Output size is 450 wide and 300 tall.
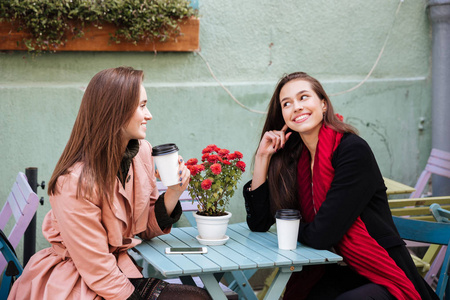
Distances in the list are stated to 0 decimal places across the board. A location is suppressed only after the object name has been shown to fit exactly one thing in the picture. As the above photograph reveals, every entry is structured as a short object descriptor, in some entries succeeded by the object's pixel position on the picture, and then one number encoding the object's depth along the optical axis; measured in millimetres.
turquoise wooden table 2590
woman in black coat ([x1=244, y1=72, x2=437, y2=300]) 2900
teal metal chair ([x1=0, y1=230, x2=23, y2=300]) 2993
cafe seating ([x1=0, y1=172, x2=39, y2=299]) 3017
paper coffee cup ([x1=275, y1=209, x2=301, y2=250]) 2859
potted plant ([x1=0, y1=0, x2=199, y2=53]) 4133
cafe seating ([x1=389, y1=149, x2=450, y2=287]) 3883
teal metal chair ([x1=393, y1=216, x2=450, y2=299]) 3107
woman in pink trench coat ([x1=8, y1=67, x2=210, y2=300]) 2604
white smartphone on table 2801
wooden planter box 4168
